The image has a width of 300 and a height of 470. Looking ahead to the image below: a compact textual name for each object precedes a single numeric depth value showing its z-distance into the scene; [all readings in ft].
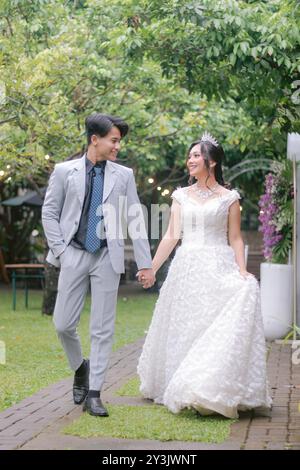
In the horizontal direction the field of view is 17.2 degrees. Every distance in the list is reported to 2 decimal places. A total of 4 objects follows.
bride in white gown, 23.11
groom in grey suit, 23.43
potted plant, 42.29
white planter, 42.04
